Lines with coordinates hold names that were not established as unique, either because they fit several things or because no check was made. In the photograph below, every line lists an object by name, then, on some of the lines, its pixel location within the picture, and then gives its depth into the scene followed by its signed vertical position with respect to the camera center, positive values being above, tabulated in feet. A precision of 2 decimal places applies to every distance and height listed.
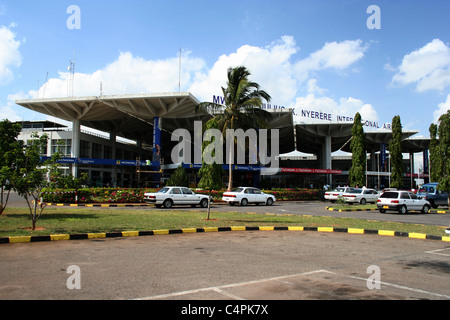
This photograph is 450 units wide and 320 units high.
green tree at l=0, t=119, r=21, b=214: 40.88 +3.43
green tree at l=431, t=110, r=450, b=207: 83.49 +6.20
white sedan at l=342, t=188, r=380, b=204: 94.84 -5.34
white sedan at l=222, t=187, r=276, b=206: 87.56 -5.36
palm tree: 104.88 +22.99
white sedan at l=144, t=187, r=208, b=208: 72.64 -4.77
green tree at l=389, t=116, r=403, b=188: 150.71 +9.56
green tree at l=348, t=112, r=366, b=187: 136.05 +8.84
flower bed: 78.12 -4.81
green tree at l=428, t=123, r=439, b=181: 86.54 +4.48
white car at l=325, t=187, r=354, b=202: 96.17 -4.76
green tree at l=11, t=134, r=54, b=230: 39.06 +0.47
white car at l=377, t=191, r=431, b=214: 69.26 -5.05
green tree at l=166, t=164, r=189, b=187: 122.83 -1.13
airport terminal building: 154.51 +24.98
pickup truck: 91.66 -4.99
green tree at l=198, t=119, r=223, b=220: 102.58 +0.66
